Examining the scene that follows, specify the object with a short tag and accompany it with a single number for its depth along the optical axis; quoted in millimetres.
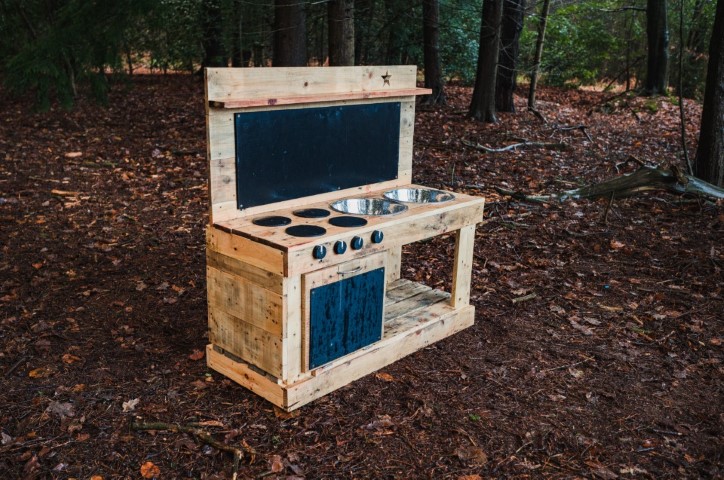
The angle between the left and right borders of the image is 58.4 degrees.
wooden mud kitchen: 3605
